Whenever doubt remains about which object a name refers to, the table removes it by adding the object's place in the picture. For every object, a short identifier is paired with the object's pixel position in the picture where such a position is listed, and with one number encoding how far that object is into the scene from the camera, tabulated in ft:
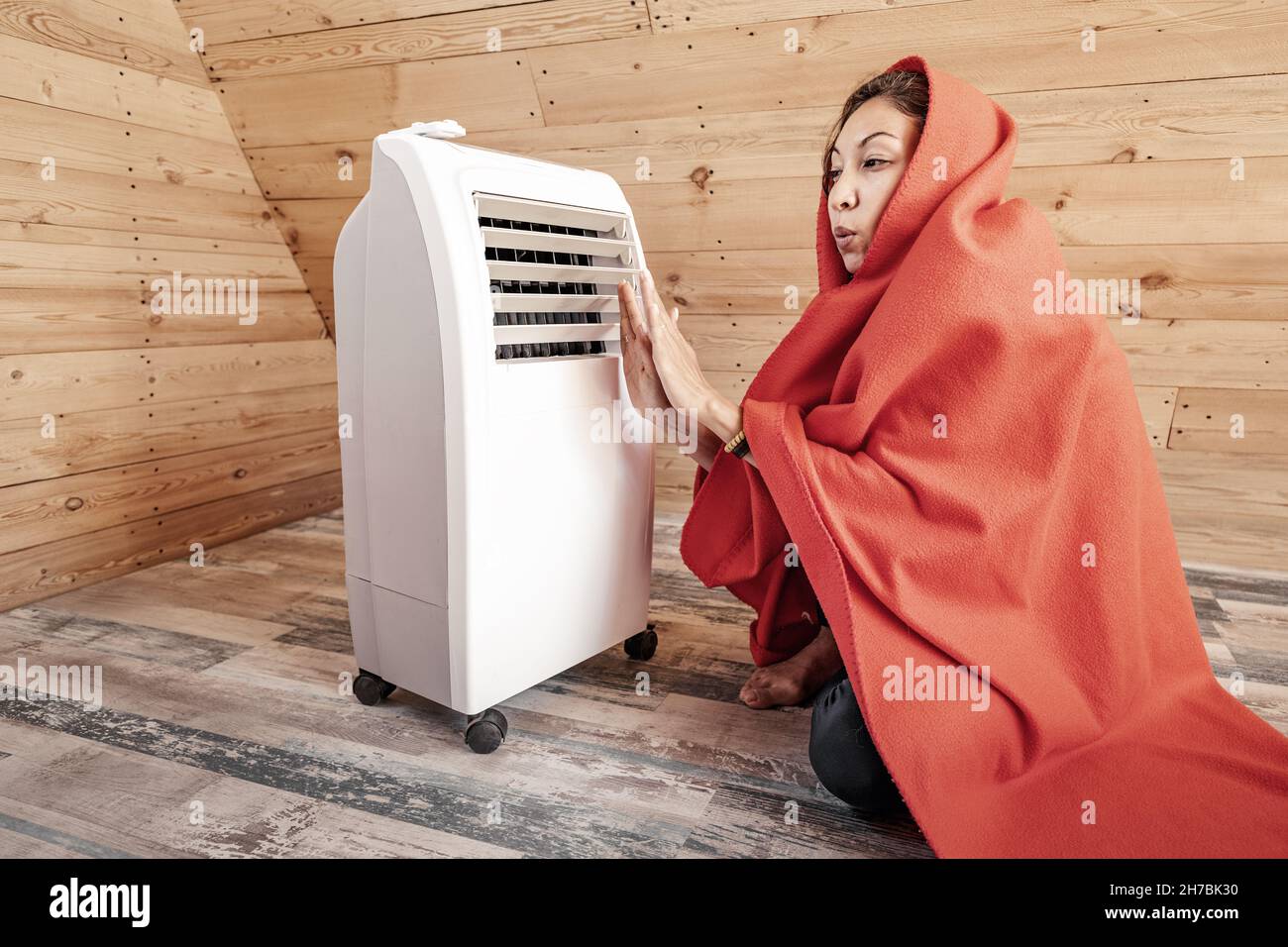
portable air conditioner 3.92
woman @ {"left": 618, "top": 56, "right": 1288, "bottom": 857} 3.38
